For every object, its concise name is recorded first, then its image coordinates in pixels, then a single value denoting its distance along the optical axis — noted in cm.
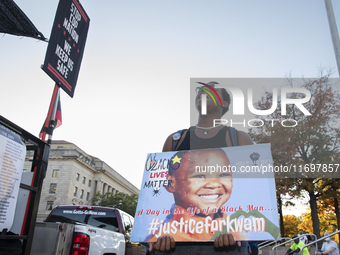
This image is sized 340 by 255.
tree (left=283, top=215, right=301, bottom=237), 4437
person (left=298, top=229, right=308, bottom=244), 1336
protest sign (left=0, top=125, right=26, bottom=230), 287
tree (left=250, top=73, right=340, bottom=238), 1672
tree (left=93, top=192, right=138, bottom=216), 5566
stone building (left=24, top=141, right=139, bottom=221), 6316
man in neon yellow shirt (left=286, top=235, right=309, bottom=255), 1164
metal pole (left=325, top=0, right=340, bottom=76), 839
